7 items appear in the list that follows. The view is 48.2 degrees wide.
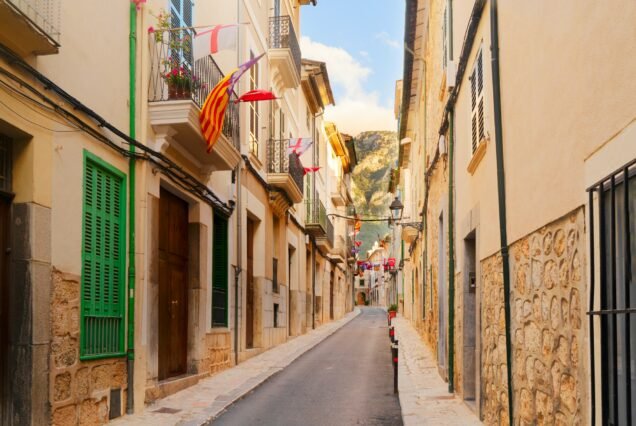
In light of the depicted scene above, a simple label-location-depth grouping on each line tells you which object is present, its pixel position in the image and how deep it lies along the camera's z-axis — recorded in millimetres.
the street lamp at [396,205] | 24103
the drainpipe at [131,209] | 9008
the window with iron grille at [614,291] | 3341
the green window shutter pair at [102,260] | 8023
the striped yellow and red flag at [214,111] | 10633
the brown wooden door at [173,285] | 11227
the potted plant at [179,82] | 10180
